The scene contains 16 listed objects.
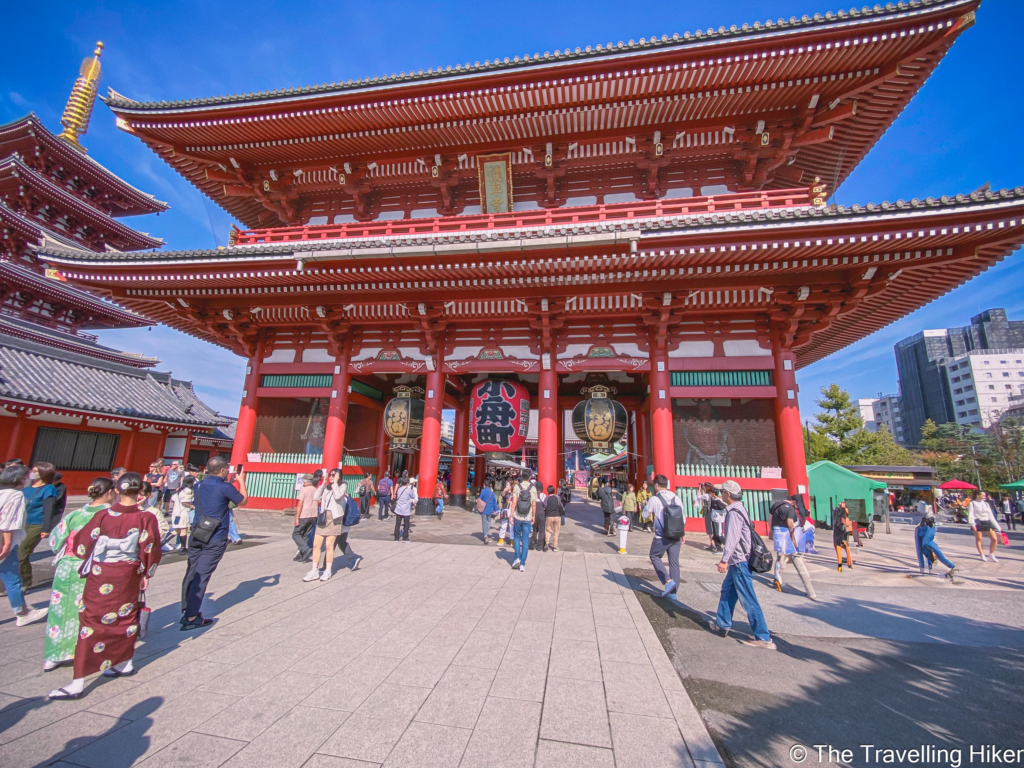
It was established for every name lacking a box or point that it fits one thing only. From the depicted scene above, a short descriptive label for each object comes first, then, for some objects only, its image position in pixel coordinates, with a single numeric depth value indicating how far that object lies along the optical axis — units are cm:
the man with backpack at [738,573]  451
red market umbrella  2066
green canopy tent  1398
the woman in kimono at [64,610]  331
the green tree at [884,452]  3144
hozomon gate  938
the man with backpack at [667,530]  588
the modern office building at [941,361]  7244
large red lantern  1255
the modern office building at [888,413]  8512
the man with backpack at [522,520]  726
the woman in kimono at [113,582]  316
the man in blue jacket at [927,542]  759
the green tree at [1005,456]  3500
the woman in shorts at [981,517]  981
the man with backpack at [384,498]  1254
